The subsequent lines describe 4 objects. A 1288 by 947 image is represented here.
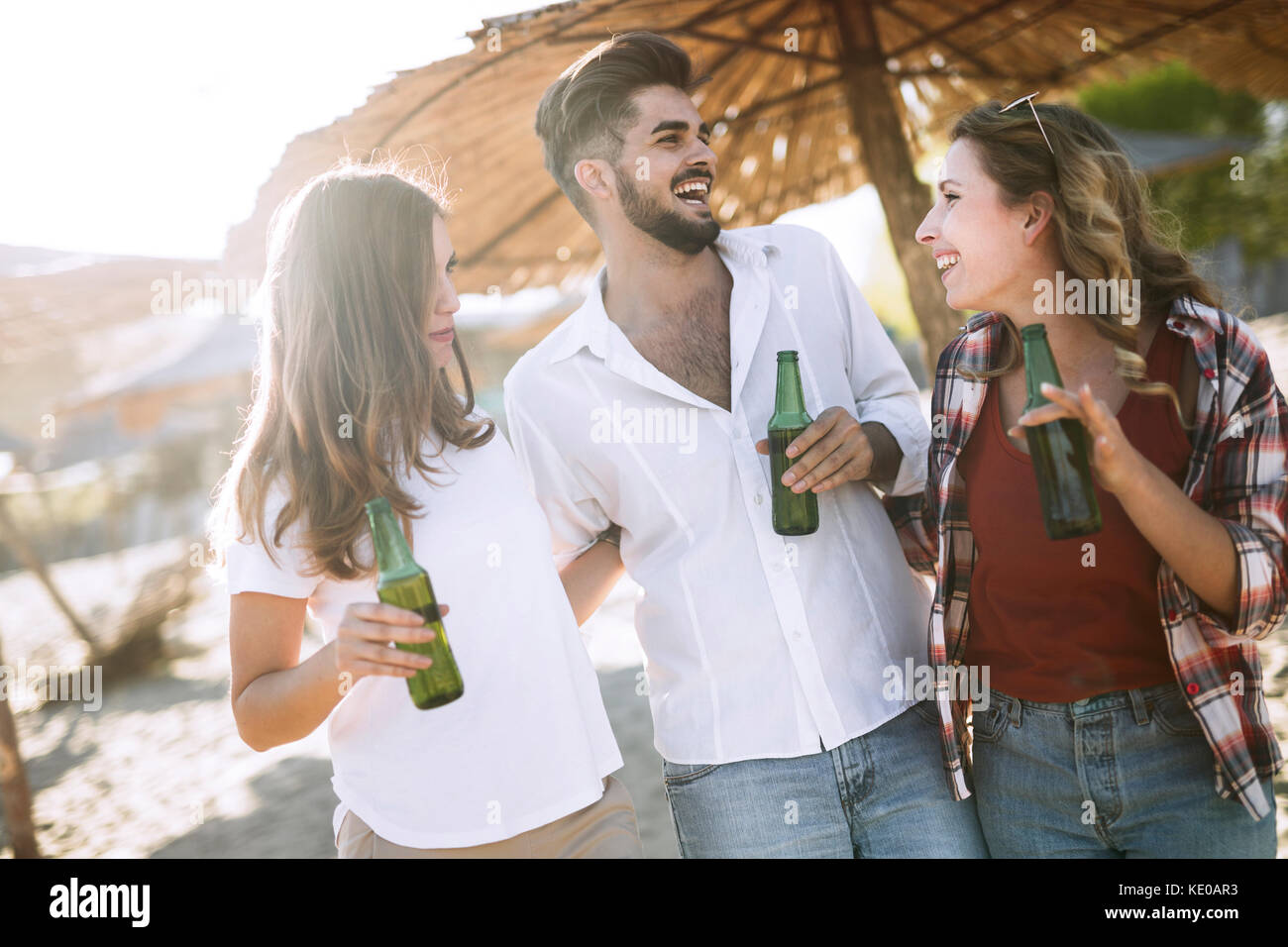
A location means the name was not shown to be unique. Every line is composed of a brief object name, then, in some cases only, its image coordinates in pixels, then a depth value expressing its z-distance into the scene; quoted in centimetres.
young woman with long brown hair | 195
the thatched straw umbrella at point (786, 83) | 348
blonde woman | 186
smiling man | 235
